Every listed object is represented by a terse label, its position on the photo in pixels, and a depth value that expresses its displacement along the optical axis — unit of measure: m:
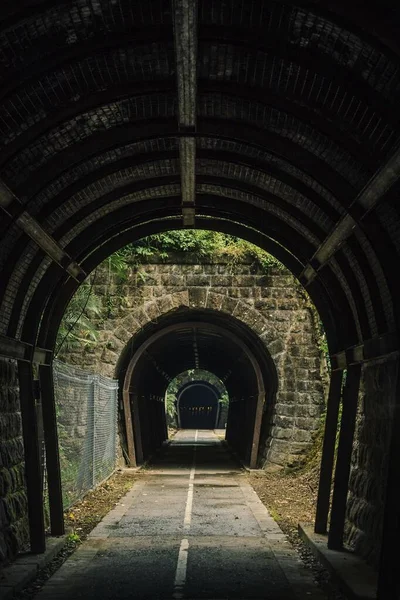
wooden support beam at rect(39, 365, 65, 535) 8.30
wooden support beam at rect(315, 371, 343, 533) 8.43
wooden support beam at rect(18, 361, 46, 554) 7.30
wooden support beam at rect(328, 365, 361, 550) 7.49
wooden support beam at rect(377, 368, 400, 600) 4.76
